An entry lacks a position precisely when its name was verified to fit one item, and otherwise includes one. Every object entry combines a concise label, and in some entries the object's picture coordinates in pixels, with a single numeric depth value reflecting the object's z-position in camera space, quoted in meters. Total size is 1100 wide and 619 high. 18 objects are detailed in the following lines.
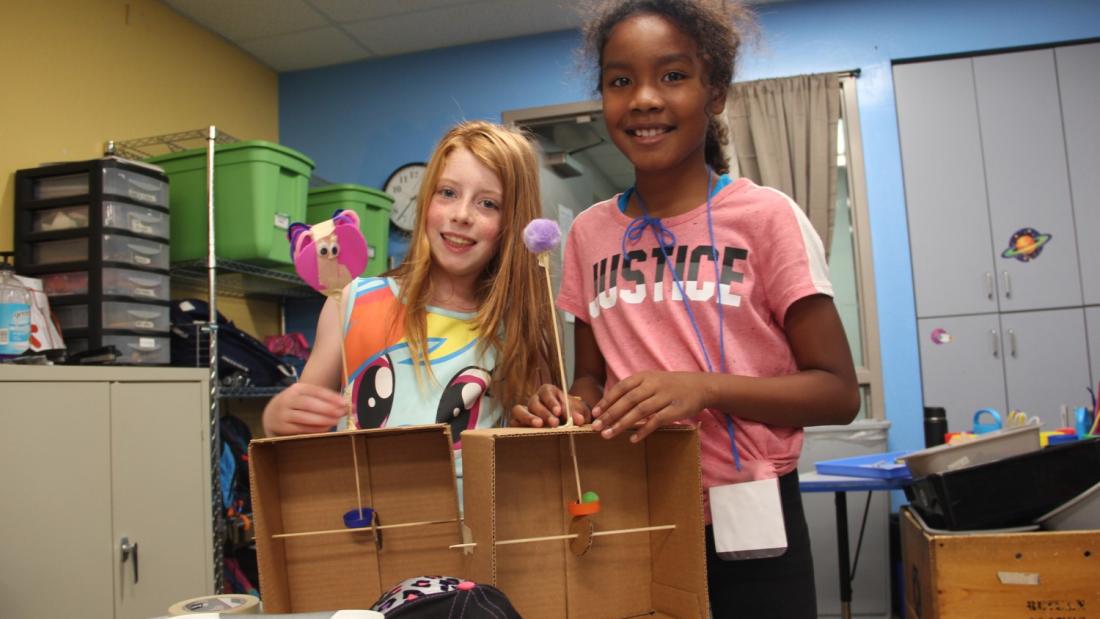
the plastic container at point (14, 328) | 2.24
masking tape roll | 0.93
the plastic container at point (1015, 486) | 1.45
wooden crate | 1.40
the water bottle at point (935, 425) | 2.61
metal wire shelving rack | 2.79
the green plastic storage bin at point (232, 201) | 3.20
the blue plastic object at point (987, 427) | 2.61
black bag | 3.06
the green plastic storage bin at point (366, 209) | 3.77
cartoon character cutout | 1.05
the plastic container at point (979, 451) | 1.60
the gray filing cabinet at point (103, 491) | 2.06
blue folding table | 2.18
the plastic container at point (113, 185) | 2.76
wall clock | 4.23
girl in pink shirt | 0.94
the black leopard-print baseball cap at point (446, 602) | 0.63
